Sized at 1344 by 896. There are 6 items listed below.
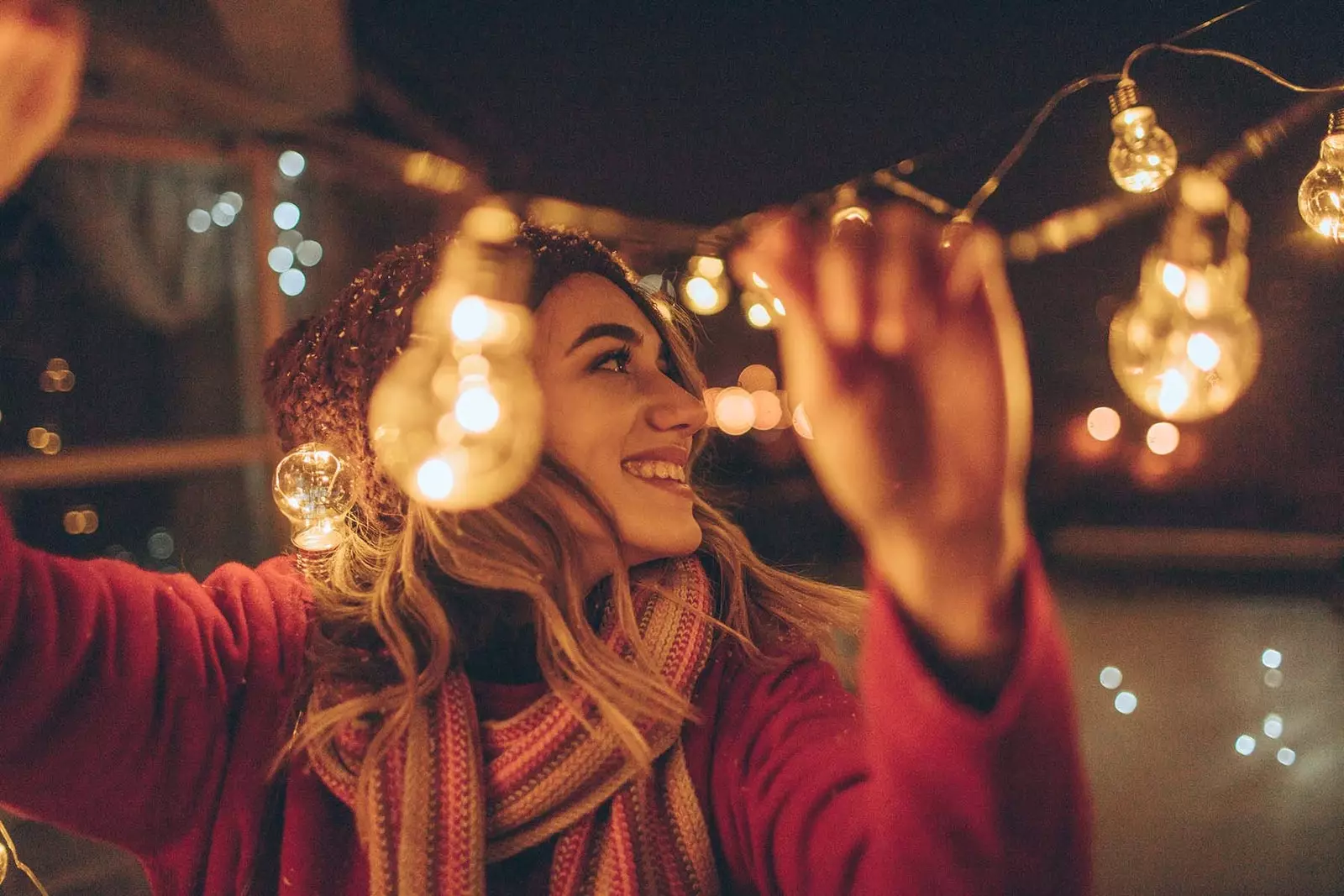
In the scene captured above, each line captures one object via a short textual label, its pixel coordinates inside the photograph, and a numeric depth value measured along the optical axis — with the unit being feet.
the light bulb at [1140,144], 3.82
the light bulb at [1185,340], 3.64
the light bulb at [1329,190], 3.19
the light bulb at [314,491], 3.75
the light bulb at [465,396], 3.10
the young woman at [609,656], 1.79
